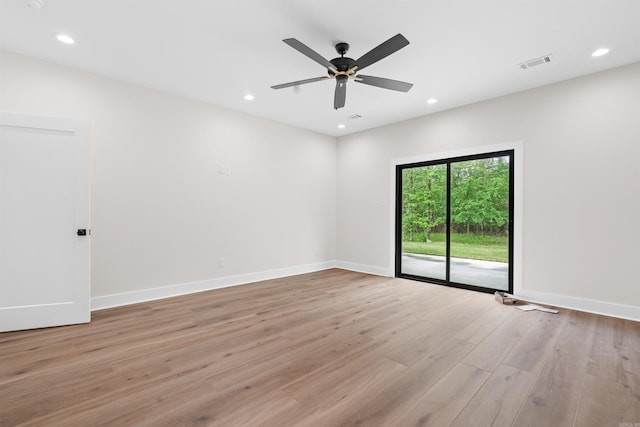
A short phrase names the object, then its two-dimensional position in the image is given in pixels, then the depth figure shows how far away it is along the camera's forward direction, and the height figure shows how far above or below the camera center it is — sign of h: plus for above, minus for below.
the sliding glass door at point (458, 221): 4.25 -0.10
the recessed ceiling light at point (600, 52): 2.96 +1.72
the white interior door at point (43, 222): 2.82 -0.14
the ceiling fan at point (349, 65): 2.38 +1.40
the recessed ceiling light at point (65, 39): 2.78 +1.67
